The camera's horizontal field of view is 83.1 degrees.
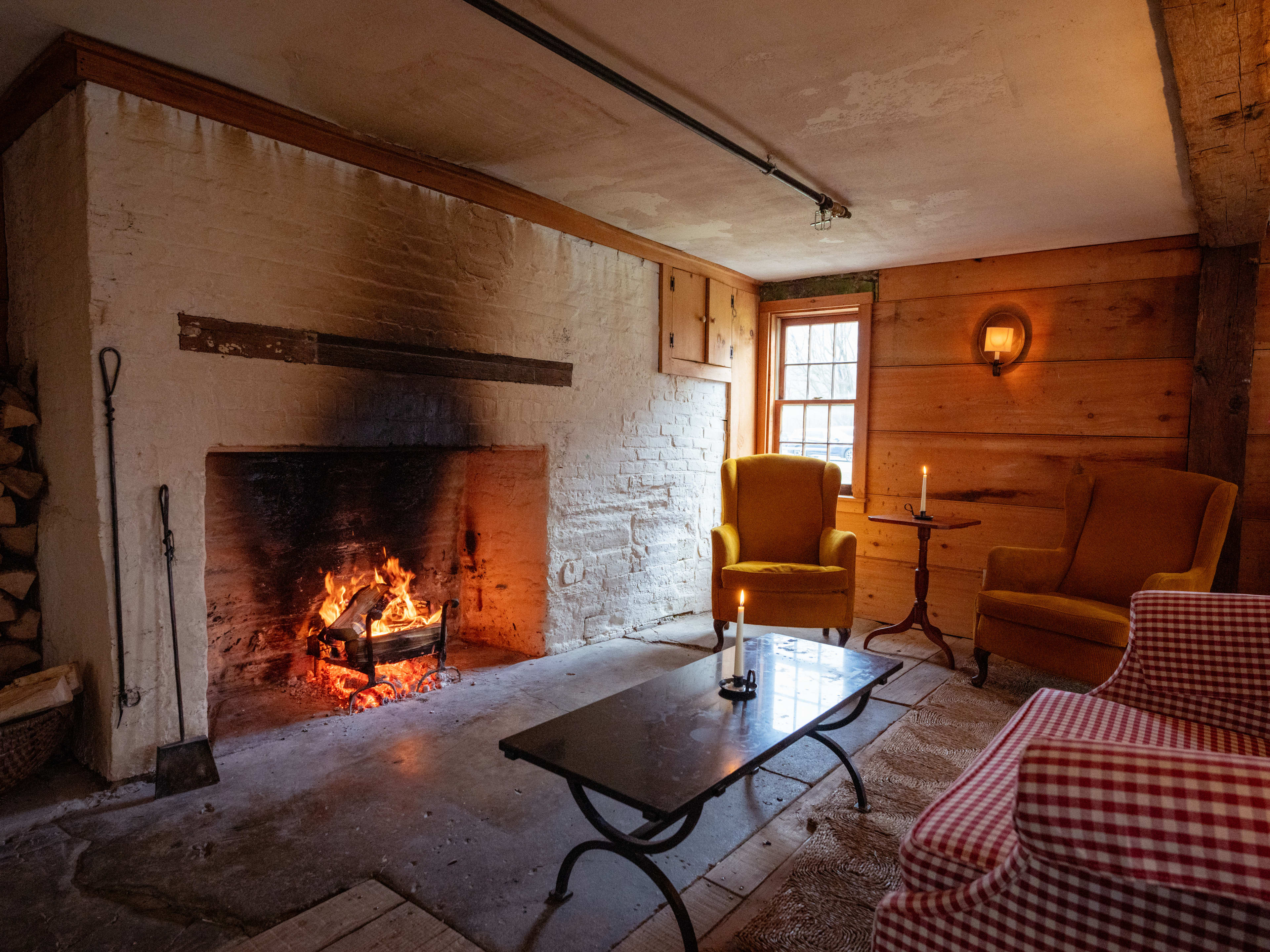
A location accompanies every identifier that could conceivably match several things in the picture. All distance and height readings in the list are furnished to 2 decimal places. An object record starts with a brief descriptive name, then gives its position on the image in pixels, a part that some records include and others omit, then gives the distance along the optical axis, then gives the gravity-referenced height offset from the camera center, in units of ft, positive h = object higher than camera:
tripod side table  12.80 -3.06
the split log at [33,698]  7.39 -2.94
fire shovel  7.60 -3.67
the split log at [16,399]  8.31 +0.26
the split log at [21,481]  8.43 -0.71
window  16.29 +1.04
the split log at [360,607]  10.82 -2.88
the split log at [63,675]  8.02 -2.87
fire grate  10.48 -3.31
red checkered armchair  2.74 -1.96
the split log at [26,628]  8.68 -2.51
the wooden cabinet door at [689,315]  15.03 +2.35
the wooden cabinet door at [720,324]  15.99 +2.31
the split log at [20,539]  8.69 -1.44
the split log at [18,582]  8.57 -1.93
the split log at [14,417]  8.21 +0.05
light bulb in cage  11.42 +3.43
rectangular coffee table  5.13 -2.60
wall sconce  14.15 +1.71
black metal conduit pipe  6.23 +3.53
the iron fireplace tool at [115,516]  7.41 -0.99
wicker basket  7.30 -3.37
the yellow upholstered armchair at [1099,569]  10.27 -2.22
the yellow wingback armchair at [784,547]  12.59 -2.34
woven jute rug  5.61 -3.99
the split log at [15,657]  8.61 -2.87
